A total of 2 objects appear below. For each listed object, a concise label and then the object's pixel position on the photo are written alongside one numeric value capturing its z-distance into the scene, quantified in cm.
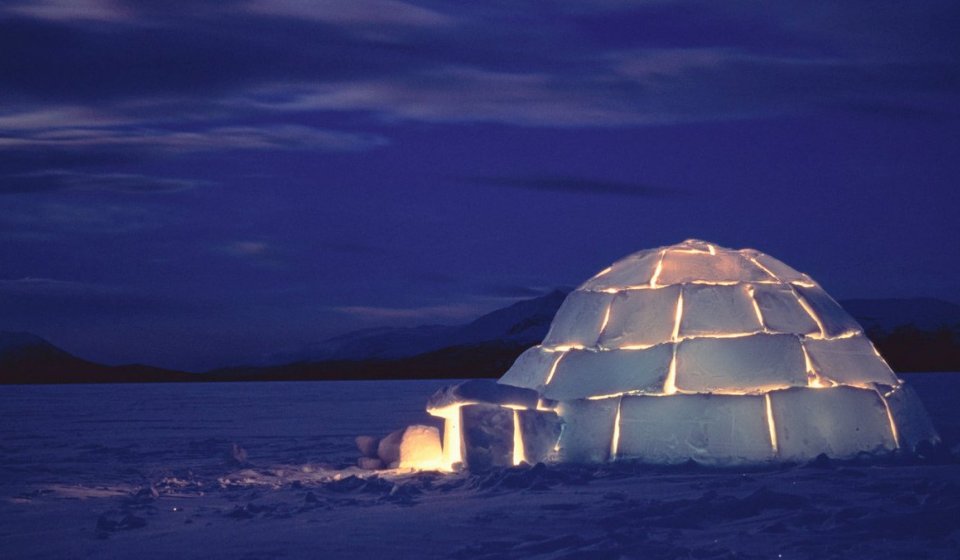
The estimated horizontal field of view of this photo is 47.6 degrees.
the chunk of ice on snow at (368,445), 1400
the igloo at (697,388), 1238
